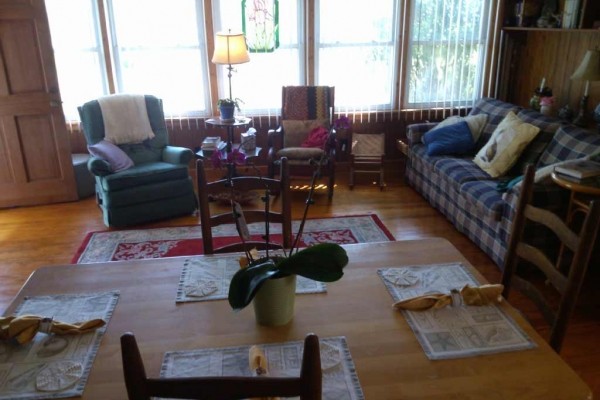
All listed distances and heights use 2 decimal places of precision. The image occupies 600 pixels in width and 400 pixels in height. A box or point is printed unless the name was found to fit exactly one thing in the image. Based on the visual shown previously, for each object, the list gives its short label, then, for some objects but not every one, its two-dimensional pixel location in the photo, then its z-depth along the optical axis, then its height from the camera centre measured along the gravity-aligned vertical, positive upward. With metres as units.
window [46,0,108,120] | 4.43 -0.06
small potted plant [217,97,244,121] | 4.37 -0.56
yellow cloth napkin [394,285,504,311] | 1.46 -0.75
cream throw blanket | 4.06 -0.60
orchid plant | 1.22 -0.56
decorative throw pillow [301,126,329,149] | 4.52 -0.87
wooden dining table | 1.15 -0.77
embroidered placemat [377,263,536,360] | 1.29 -0.77
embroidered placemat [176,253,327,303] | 1.56 -0.76
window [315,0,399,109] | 4.71 -0.11
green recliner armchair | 3.80 -1.01
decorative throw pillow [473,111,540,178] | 3.58 -0.78
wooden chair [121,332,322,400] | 0.84 -0.57
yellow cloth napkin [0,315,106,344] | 1.33 -0.74
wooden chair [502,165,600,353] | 1.38 -0.69
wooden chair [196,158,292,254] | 1.85 -0.62
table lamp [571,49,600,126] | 3.49 -0.23
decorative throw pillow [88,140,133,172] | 3.89 -0.84
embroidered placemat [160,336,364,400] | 1.17 -0.78
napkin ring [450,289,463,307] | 1.47 -0.75
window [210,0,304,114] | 4.64 -0.23
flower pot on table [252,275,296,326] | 1.33 -0.69
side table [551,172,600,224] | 2.63 -0.81
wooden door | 4.00 -0.57
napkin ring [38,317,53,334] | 1.36 -0.74
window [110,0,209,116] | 4.54 -0.07
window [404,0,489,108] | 4.76 -0.14
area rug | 3.44 -1.39
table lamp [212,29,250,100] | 4.16 -0.06
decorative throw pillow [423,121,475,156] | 4.15 -0.84
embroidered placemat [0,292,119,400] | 1.17 -0.78
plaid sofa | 2.97 -0.98
